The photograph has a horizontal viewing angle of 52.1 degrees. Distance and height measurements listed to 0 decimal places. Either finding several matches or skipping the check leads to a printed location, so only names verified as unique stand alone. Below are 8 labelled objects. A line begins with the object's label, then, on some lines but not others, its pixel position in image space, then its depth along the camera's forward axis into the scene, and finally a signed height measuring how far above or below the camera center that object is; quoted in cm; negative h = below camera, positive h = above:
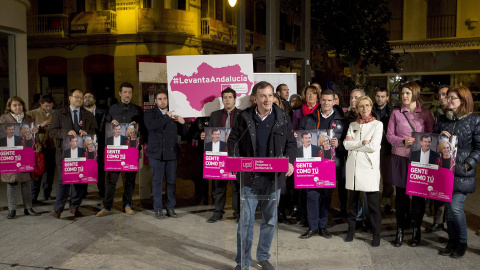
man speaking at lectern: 498 -40
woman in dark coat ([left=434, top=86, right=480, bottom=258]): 558 -38
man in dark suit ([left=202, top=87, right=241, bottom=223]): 723 -20
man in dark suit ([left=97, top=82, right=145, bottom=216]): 777 -13
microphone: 506 -35
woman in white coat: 610 -57
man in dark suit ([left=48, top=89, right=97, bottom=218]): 760 -27
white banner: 750 +51
